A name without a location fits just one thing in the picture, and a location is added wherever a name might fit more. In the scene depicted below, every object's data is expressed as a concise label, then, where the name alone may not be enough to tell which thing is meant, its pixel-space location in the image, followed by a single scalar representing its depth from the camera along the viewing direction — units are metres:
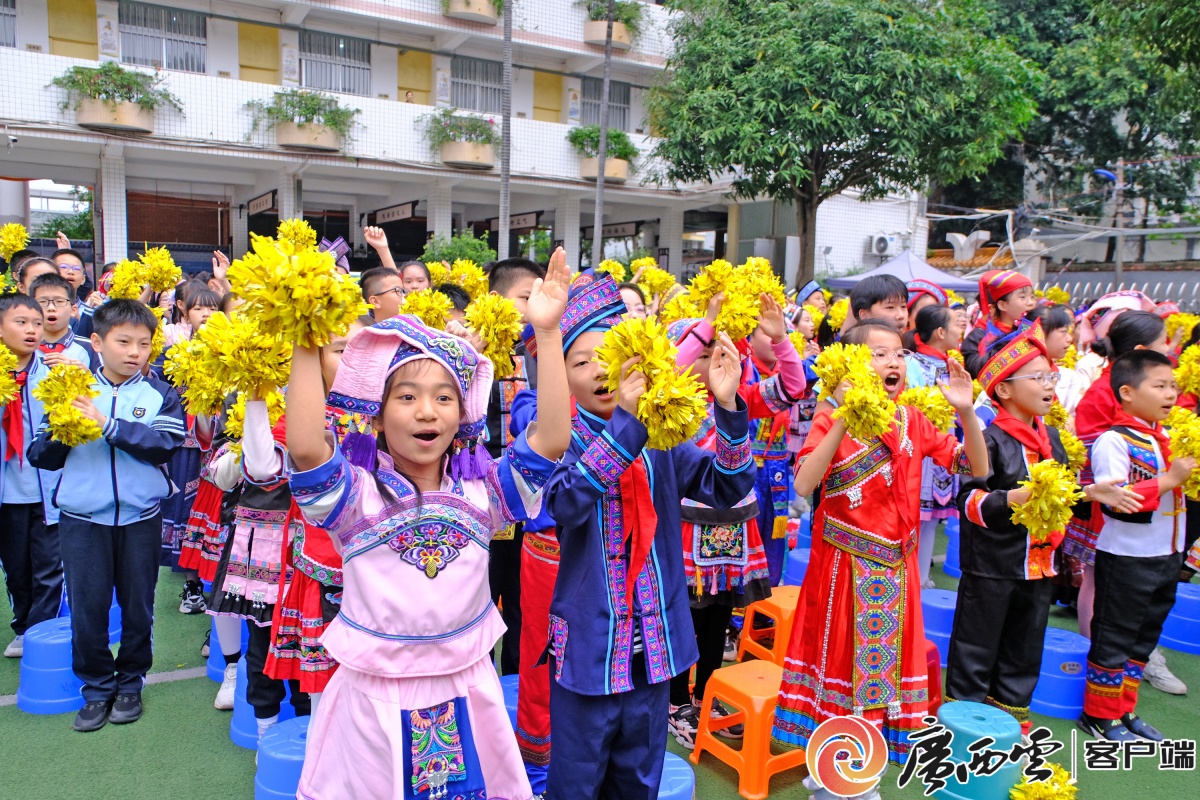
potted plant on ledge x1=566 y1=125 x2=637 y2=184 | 18.66
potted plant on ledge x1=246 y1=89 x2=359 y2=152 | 15.59
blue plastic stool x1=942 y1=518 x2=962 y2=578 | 6.20
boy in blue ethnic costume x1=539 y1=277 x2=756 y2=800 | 2.39
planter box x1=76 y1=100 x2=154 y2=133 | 13.99
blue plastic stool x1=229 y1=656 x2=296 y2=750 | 3.64
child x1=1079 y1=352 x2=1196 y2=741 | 3.88
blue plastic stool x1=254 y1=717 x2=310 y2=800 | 3.04
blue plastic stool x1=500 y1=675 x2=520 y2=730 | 3.46
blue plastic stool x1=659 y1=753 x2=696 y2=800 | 2.96
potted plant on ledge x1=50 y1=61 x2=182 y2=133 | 13.94
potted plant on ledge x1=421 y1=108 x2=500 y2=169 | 17.14
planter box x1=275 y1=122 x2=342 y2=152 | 15.62
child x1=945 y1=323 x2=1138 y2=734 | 3.54
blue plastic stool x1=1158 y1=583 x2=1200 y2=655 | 4.96
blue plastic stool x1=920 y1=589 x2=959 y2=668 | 4.49
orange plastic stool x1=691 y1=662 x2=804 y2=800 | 3.35
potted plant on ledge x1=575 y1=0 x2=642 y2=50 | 18.78
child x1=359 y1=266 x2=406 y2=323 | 4.59
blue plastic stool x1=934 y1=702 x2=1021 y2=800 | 3.20
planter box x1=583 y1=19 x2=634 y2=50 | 18.83
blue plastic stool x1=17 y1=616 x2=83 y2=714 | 3.92
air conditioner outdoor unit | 21.44
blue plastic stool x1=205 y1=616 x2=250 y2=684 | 4.28
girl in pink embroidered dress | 2.16
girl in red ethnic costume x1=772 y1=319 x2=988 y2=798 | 3.16
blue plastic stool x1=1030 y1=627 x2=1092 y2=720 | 4.08
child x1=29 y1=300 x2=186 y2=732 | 3.69
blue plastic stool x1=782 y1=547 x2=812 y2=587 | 5.18
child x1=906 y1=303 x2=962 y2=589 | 5.46
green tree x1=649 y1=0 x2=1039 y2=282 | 14.22
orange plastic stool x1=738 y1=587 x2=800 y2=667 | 4.12
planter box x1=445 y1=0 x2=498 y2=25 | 17.19
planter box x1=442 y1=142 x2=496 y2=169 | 17.22
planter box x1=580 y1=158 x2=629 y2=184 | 18.83
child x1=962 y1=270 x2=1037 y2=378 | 5.55
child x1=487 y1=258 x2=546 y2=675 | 3.91
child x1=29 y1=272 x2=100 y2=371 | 4.87
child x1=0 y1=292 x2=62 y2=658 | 4.39
